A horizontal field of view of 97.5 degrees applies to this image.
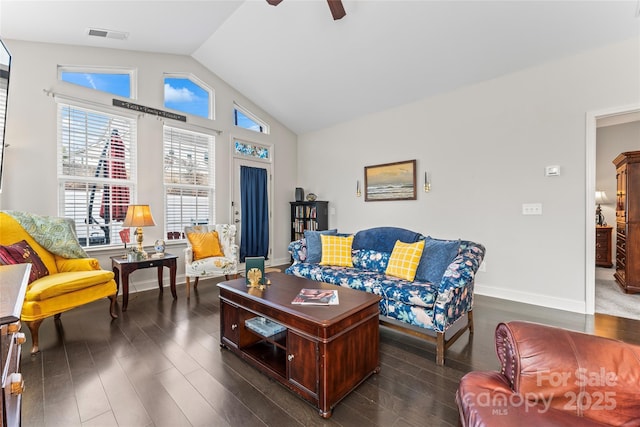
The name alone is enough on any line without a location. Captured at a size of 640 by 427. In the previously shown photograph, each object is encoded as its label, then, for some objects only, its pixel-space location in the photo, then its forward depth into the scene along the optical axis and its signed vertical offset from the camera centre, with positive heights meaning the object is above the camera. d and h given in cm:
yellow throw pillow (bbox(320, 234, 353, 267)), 323 -47
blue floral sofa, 209 -64
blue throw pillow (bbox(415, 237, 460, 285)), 245 -44
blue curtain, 502 -2
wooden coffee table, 156 -82
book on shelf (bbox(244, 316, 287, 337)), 196 -83
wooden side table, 311 -64
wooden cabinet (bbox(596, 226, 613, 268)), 506 -66
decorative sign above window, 370 +142
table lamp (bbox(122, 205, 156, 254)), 330 -6
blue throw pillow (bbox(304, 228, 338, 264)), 338 -43
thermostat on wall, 316 +45
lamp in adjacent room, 524 +14
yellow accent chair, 222 -61
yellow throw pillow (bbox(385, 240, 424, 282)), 259 -48
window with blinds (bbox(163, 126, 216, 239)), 420 +51
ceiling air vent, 315 +207
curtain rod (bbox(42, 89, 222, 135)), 325 +135
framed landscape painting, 429 +47
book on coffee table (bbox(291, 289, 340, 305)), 184 -60
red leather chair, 90 -61
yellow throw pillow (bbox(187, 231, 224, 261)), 384 -47
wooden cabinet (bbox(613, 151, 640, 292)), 353 -14
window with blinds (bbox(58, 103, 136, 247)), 339 +53
